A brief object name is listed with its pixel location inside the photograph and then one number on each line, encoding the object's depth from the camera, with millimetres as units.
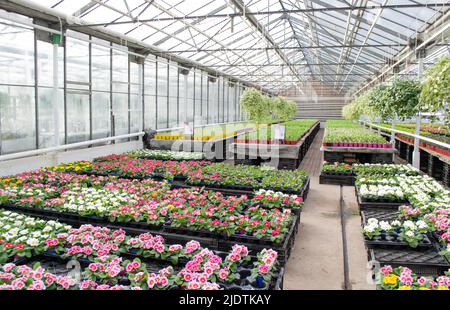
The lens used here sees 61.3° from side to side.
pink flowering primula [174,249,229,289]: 2207
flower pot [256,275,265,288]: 2315
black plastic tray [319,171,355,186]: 6645
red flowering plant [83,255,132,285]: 2275
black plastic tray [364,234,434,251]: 3088
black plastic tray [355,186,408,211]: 4488
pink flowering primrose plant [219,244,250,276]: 2471
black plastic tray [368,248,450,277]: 2789
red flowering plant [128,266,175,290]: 2170
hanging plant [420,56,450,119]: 3031
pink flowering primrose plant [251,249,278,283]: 2363
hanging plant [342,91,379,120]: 9861
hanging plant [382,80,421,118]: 6531
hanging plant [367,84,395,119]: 6887
